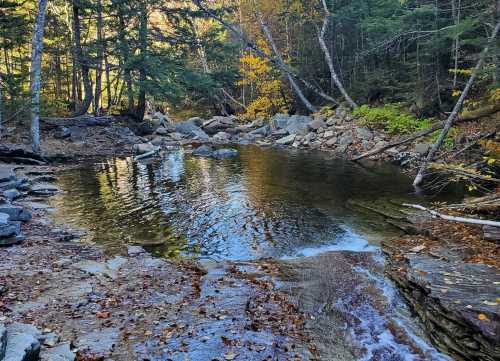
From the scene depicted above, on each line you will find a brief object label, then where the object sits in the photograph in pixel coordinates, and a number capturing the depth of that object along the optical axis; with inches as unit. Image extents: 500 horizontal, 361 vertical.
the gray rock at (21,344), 137.4
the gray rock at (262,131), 1083.9
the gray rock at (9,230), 296.0
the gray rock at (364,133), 813.2
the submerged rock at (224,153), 798.5
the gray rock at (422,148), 636.1
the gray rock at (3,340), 135.9
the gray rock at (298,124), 976.7
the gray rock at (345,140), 826.3
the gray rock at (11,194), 413.5
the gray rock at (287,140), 937.7
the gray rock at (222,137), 1065.7
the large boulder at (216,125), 1195.7
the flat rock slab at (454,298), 176.1
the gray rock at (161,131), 1085.8
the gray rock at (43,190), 474.3
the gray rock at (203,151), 819.5
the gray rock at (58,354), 152.2
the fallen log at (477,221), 229.4
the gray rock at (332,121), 950.4
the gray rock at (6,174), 467.3
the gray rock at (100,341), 169.3
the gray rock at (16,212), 342.6
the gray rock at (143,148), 835.4
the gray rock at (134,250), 305.2
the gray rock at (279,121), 1078.3
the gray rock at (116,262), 271.1
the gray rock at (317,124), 953.5
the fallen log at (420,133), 509.4
